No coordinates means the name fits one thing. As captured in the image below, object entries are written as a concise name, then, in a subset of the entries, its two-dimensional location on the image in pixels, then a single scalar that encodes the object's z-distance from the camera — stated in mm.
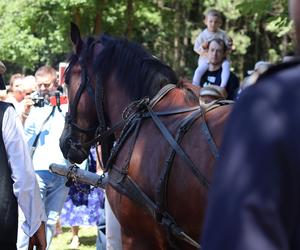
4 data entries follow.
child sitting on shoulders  7635
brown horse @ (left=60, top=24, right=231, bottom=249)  4074
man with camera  7695
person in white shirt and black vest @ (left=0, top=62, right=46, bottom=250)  4457
